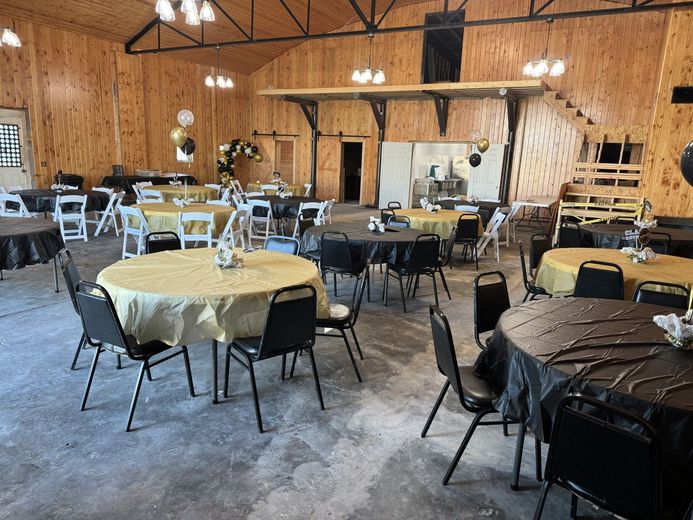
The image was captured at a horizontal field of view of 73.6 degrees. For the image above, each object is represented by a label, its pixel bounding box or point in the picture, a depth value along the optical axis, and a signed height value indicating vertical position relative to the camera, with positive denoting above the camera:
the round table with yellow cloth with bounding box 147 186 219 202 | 9.25 -0.48
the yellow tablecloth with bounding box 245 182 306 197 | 11.27 -0.40
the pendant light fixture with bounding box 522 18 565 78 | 8.38 +2.10
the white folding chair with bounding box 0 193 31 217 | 6.57 -0.69
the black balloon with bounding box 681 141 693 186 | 2.75 +0.16
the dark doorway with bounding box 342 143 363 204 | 16.92 +0.19
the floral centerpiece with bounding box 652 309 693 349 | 2.14 -0.64
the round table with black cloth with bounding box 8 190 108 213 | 7.54 -0.61
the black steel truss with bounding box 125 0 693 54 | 6.78 +2.63
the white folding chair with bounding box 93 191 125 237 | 8.04 -0.81
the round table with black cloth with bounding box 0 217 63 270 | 4.27 -0.77
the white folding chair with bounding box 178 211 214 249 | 5.68 -0.70
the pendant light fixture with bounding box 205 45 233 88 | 10.53 +1.99
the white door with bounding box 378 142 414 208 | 13.48 +0.16
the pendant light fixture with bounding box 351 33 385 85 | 8.95 +1.96
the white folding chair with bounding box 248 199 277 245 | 8.12 -0.79
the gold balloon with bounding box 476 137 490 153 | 10.76 +0.85
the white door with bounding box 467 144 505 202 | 12.14 +0.18
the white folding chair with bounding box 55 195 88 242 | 7.17 -0.80
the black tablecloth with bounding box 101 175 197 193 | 10.80 -0.36
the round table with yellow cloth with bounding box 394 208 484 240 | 6.46 -0.61
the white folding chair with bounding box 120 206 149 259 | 6.05 -0.79
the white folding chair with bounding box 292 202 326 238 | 7.20 -0.53
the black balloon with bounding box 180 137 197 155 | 10.91 +0.51
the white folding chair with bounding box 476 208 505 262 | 7.19 -0.76
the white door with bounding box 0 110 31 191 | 9.44 +0.20
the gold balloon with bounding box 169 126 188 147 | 8.19 +0.55
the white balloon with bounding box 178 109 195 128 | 11.71 +1.28
